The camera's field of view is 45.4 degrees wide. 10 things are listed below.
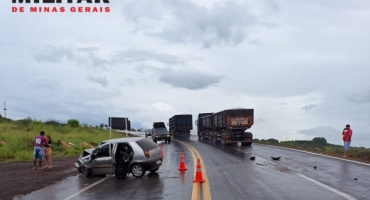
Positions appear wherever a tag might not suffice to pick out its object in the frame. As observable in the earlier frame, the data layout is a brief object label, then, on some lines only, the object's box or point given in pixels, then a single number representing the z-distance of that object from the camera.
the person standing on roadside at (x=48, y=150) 20.73
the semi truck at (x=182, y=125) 66.00
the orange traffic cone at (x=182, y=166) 18.34
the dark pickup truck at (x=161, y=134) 49.72
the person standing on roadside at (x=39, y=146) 20.33
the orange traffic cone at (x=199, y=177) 14.10
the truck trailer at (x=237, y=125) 39.72
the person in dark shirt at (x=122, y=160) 16.70
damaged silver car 16.72
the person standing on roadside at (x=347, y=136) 23.17
